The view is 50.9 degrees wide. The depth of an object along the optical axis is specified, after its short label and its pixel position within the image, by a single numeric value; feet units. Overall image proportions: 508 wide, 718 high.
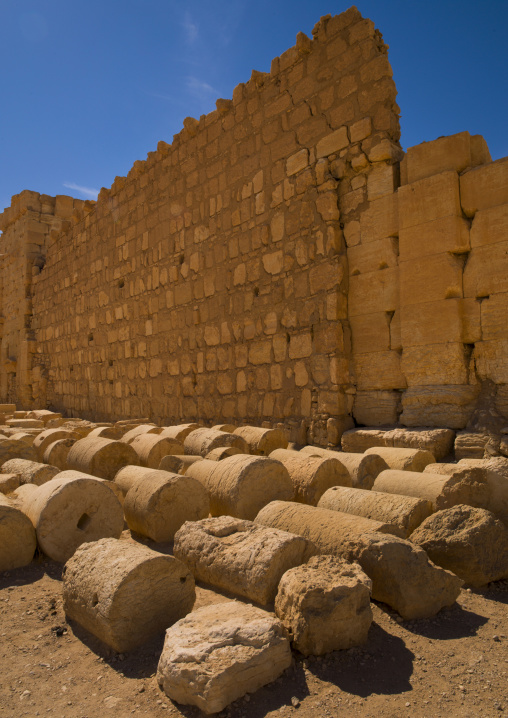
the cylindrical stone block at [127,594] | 8.43
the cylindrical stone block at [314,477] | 14.37
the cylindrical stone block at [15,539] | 11.93
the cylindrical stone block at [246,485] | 13.55
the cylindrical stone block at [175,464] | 17.03
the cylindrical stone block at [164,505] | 13.25
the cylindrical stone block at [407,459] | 15.07
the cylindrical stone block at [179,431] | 22.25
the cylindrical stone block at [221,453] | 16.94
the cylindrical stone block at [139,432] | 21.97
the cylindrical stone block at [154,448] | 19.22
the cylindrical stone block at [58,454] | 20.77
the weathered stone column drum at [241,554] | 9.30
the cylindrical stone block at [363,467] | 14.96
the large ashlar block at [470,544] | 10.06
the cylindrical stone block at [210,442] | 19.16
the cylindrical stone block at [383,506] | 11.30
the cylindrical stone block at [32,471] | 16.66
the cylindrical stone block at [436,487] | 11.75
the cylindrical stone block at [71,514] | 12.44
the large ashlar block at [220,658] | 6.75
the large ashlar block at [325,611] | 7.84
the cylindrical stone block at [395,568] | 8.95
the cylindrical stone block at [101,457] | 18.15
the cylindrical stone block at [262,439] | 19.53
